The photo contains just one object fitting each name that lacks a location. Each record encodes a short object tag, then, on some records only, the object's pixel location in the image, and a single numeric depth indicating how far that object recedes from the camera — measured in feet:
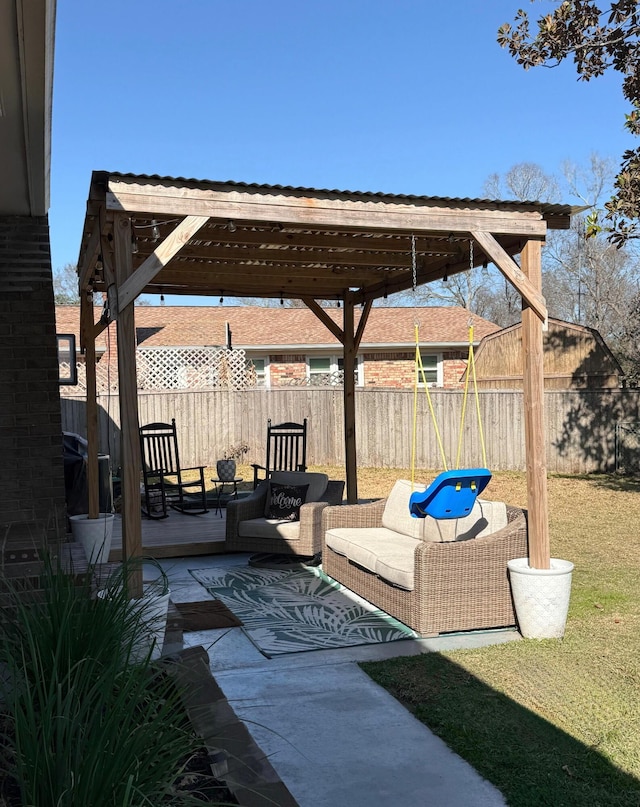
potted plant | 37.09
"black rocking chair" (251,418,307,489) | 28.89
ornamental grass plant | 5.12
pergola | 14.67
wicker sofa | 15.97
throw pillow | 23.79
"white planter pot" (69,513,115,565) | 20.27
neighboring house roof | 60.18
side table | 31.21
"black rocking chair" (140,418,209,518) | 29.76
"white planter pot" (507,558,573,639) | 15.61
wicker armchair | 22.67
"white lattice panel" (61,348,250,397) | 50.60
